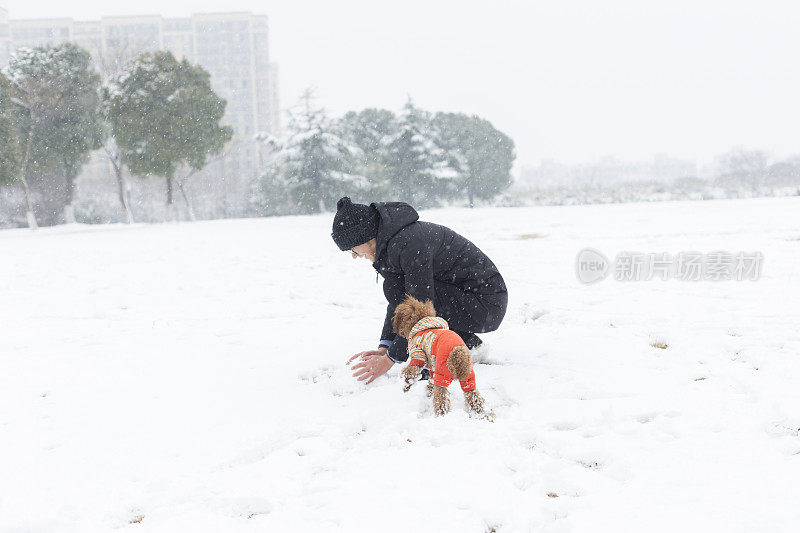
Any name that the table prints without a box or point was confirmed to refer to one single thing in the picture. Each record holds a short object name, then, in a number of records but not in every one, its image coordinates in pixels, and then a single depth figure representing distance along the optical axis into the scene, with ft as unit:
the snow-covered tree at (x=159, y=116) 82.43
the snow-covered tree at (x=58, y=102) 79.87
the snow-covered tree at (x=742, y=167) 135.54
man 11.28
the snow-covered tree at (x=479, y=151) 131.23
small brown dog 9.69
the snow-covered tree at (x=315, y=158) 102.37
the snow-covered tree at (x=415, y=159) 114.86
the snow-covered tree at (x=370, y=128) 127.24
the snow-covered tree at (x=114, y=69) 92.89
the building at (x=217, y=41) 287.07
